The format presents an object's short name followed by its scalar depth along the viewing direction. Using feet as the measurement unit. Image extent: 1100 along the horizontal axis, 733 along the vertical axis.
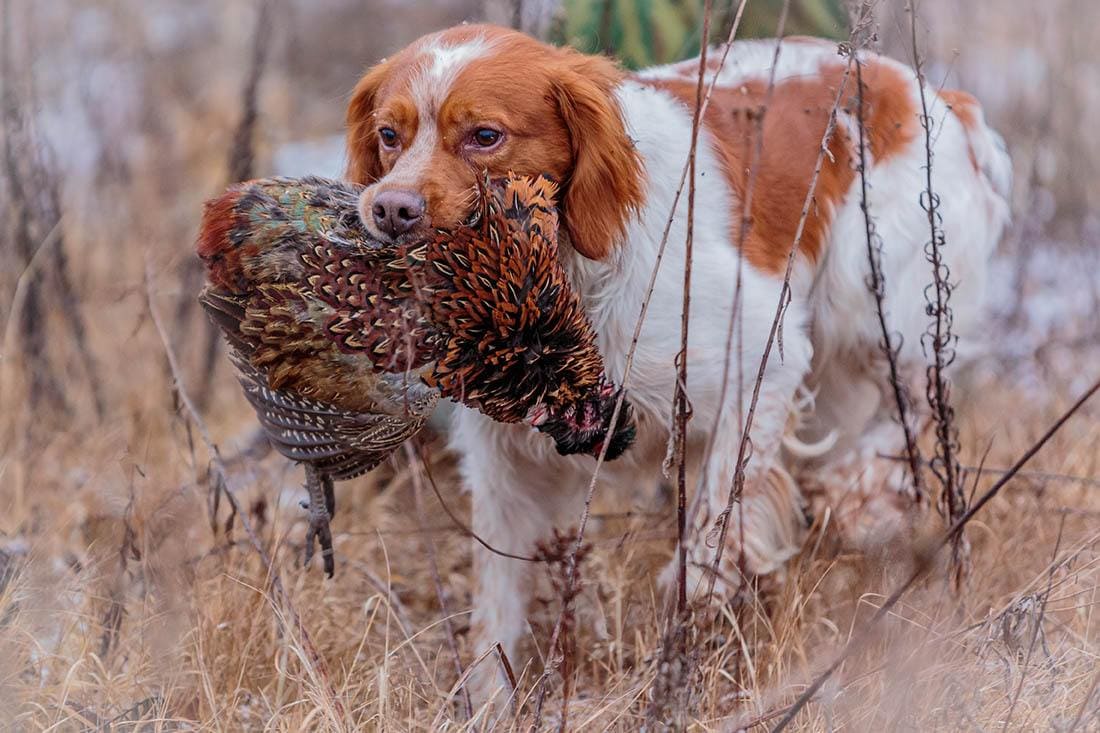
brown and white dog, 16.48
